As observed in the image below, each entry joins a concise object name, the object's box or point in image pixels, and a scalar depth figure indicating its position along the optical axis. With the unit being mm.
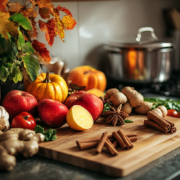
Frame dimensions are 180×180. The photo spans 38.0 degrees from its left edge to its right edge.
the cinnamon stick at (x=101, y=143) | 851
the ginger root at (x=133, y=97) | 1267
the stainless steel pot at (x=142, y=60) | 1817
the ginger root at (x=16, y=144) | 768
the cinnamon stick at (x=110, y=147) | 839
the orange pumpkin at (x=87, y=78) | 1726
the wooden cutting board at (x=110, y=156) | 790
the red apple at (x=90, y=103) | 1140
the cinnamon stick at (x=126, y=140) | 886
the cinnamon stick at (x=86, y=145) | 878
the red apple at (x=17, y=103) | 1106
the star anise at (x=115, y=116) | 1136
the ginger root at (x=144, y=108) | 1274
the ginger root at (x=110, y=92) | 1315
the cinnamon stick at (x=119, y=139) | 884
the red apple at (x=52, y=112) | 1079
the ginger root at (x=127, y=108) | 1262
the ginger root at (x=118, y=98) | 1249
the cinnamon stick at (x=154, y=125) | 1043
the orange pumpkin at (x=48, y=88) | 1246
